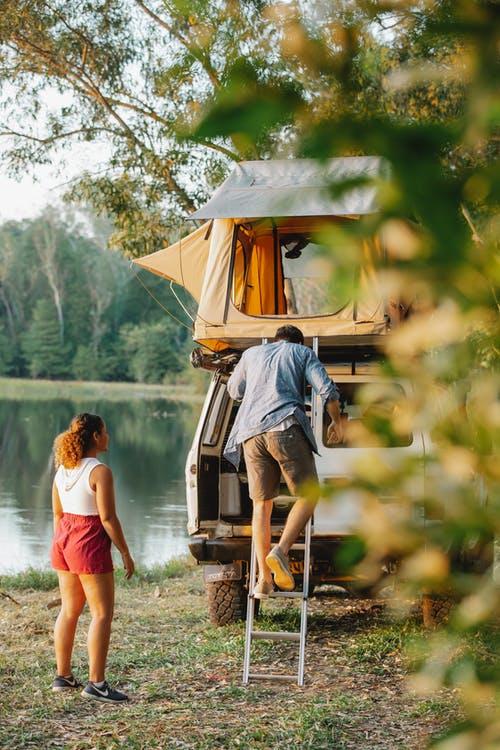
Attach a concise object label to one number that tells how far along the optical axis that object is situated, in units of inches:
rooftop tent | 298.5
